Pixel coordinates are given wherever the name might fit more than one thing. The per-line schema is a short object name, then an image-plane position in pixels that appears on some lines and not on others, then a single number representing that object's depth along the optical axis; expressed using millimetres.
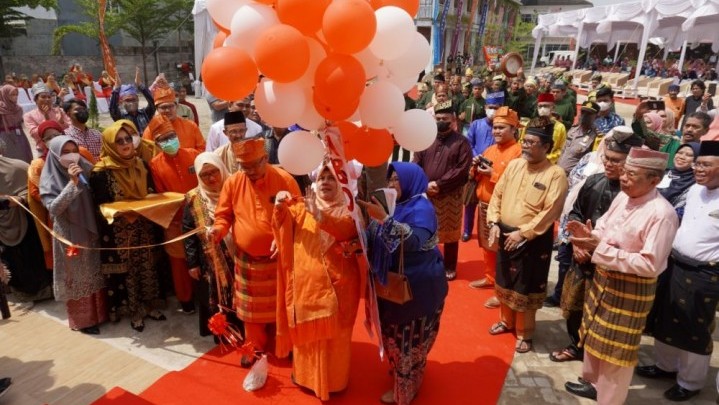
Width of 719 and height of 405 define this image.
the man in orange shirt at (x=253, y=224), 3016
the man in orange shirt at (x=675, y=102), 9250
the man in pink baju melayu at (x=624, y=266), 2504
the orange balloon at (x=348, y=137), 2557
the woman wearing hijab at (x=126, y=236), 3547
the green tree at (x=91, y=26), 20875
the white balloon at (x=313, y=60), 2307
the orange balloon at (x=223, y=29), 2578
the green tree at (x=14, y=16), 19688
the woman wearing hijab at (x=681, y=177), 3355
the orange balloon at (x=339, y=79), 2076
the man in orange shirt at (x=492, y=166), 4352
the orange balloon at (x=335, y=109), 2150
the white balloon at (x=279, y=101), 2219
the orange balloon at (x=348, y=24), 1966
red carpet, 3074
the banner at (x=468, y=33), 30812
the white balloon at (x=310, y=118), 2393
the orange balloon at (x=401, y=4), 2418
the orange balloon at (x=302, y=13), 2074
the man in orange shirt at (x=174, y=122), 4652
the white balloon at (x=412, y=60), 2434
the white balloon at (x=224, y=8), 2400
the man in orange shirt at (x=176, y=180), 3801
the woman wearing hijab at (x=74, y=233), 3377
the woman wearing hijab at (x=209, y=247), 3316
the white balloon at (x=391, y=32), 2166
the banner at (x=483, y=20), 31719
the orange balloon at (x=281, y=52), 2000
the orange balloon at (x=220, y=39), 2689
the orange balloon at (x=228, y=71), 2137
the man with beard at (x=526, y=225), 3301
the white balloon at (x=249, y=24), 2180
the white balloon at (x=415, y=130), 2566
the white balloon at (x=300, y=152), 2398
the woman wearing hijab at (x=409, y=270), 2523
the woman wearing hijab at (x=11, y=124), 6184
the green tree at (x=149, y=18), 20938
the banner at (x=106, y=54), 10820
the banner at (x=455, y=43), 26469
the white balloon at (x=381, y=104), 2298
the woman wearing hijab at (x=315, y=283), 2758
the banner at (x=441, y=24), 21959
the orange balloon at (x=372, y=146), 2533
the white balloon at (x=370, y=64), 2340
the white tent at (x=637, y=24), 14428
